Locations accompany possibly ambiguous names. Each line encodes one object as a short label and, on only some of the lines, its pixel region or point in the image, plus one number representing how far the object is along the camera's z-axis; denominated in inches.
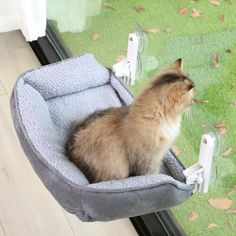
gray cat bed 60.9
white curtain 100.6
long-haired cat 60.8
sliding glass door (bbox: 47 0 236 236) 74.2
